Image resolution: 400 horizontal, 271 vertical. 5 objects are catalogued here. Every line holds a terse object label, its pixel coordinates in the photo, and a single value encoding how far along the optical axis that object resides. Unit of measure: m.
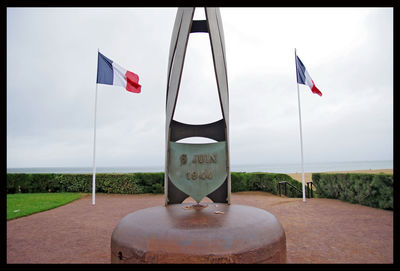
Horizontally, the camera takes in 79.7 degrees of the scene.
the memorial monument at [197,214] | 3.41
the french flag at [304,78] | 11.37
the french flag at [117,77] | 10.79
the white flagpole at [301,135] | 11.44
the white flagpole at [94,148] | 11.47
